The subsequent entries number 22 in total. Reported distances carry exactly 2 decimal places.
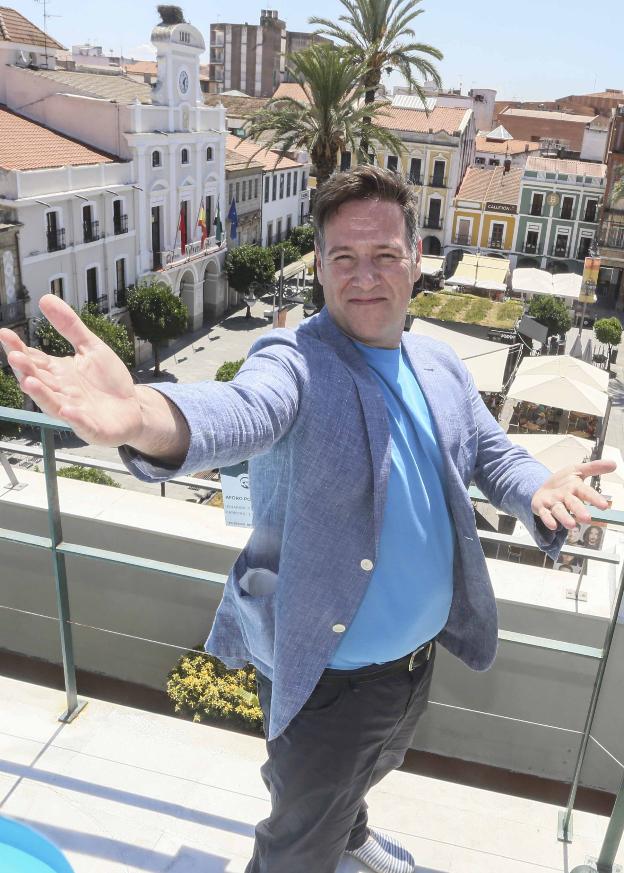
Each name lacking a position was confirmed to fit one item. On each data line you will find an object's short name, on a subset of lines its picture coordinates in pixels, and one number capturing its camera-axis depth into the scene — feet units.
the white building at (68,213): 66.28
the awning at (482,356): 46.14
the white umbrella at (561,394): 43.78
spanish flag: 94.79
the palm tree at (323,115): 51.19
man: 4.98
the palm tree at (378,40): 57.62
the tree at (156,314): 79.51
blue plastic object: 7.11
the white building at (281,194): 121.90
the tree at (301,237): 130.21
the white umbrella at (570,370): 47.14
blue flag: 102.83
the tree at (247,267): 103.45
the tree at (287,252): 117.29
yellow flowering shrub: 12.92
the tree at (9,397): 53.50
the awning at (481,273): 85.10
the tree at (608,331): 87.97
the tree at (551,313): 87.30
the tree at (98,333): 64.49
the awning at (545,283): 84.88
